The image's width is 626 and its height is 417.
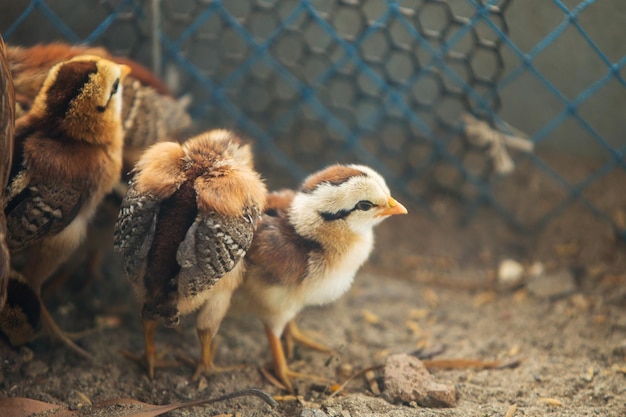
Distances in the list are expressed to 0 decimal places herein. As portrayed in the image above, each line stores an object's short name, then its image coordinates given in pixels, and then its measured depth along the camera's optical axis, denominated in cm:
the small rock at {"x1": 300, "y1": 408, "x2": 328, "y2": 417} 281
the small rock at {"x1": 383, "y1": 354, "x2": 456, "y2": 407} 297
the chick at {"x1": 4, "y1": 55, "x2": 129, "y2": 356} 294
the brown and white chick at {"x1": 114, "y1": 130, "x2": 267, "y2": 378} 276
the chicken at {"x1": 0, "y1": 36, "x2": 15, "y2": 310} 256
